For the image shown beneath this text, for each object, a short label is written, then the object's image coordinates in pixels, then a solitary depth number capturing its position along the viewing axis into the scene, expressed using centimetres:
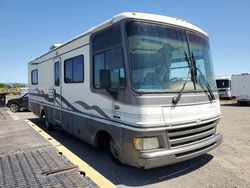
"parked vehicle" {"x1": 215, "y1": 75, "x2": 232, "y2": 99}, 2058
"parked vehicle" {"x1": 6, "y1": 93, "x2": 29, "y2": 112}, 1329
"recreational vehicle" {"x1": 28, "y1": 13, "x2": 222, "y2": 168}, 313
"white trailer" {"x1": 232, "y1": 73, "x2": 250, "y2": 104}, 1586
